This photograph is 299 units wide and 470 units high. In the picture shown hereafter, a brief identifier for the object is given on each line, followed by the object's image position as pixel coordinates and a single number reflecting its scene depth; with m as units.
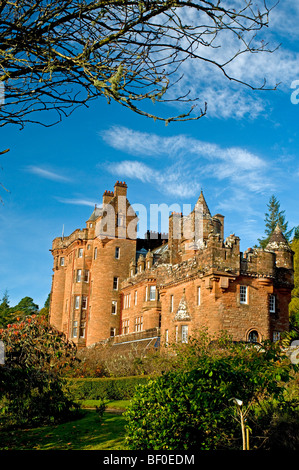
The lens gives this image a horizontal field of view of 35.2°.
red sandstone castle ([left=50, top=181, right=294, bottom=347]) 27.64
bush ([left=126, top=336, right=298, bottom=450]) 8.88
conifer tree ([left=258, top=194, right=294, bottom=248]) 62.50
